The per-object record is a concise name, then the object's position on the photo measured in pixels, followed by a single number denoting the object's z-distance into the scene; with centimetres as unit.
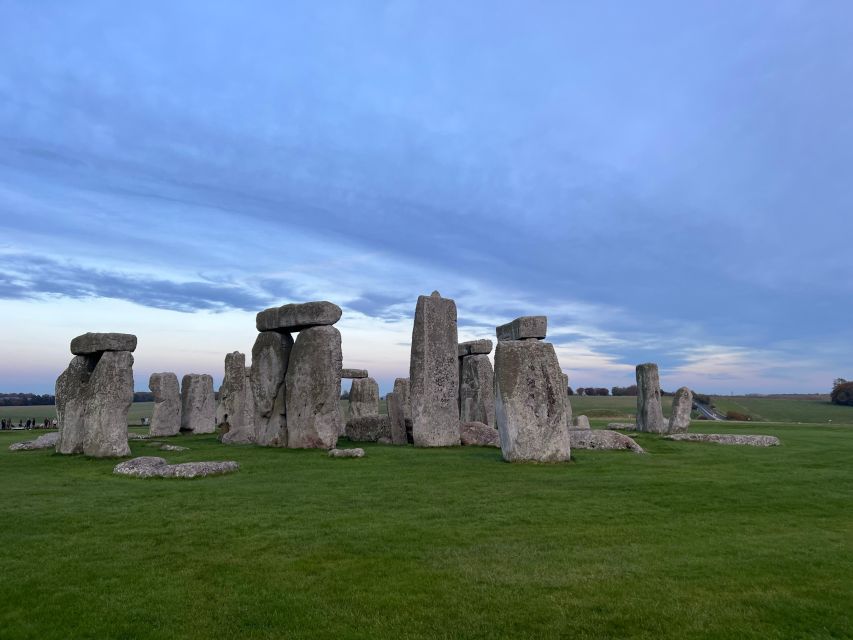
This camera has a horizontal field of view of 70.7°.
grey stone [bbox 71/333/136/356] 1495
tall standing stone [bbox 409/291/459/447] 1741
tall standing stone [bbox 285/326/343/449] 1717
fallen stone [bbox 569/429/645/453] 1587
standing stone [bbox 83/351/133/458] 1457
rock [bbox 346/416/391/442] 1905
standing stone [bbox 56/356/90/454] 1565
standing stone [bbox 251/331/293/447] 1822
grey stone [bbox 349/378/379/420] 2964
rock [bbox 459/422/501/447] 1784
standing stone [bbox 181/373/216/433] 2548
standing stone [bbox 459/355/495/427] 2334
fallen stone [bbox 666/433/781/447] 1809
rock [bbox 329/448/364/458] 1425
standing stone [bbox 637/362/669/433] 2484
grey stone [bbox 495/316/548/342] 2128
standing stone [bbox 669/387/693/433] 2416
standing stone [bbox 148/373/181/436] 2403
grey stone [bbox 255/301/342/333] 1748
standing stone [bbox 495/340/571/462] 1284
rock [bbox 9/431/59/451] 1738
